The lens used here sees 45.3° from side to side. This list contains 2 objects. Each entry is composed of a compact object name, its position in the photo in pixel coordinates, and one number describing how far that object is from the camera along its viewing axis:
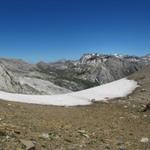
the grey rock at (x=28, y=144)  6.38
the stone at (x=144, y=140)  8.11
